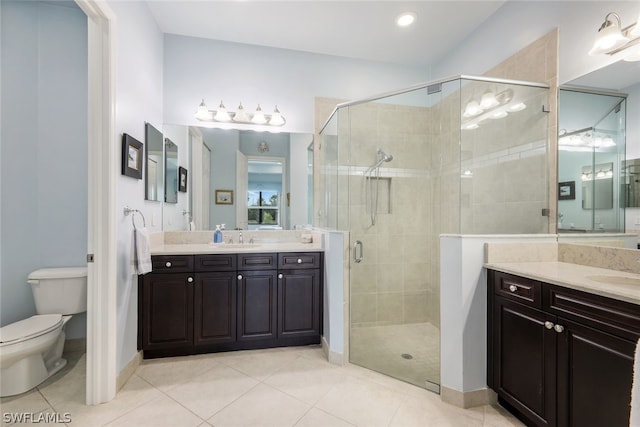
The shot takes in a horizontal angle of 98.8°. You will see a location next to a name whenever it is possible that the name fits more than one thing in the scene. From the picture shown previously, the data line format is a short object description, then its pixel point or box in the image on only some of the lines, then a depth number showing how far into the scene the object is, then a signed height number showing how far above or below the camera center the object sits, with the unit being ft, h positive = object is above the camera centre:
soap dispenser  9.22 -0.86
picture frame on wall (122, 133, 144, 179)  6.28 +1.33
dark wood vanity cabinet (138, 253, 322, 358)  7.41 -2.60
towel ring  6.54 -0.05
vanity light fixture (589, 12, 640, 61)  4.92 +3.18
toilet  5.71 -2.67
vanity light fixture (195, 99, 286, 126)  9.25 +3.30
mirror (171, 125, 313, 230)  9.52 +1.20
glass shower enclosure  6.85 +0.71
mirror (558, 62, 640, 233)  5.26 +1.40
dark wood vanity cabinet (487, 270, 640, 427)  3.65 -2.23
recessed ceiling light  7.97 +5.76
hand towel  6.53 -0.96
